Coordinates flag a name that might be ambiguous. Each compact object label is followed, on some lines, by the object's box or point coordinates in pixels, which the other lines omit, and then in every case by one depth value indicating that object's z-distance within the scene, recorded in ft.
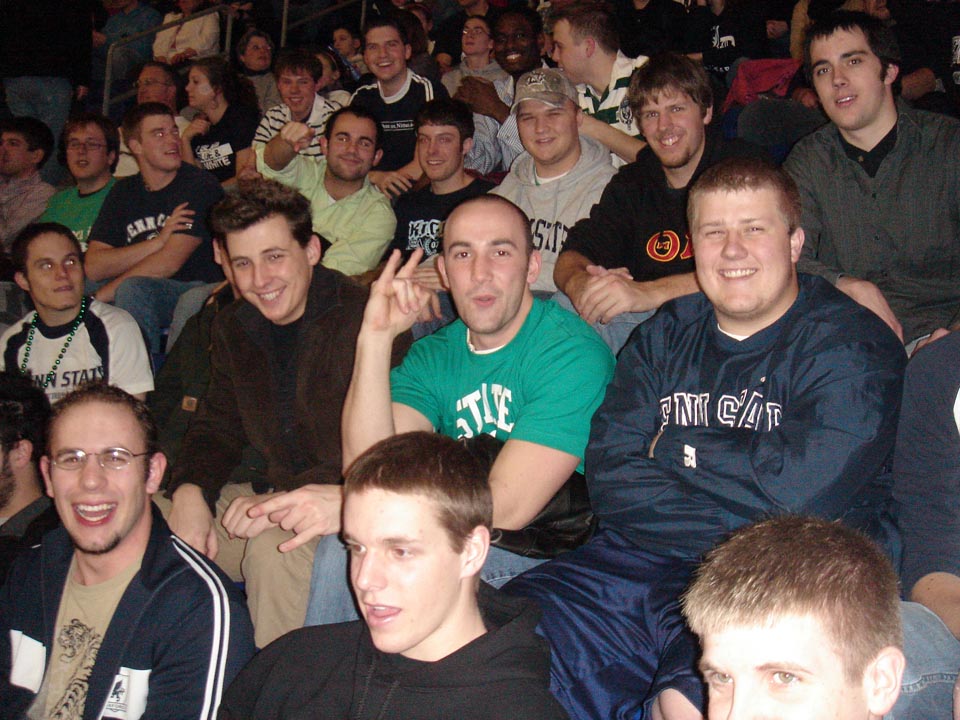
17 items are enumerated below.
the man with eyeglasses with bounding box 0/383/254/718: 6.89
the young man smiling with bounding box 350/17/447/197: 19.15
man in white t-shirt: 12.89
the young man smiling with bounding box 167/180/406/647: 9.68
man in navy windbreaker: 6.70
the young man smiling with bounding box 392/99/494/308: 15.34
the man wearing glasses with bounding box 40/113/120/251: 17.57
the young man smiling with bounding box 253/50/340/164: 20.62
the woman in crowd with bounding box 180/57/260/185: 21.93
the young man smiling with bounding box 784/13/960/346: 9.92
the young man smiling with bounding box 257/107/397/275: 15.90
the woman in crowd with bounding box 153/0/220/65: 28.40
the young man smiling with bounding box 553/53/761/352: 10.92
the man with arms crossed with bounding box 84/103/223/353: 15.01
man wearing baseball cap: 12.69
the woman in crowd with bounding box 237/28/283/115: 26.99
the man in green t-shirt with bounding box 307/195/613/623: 7.73
